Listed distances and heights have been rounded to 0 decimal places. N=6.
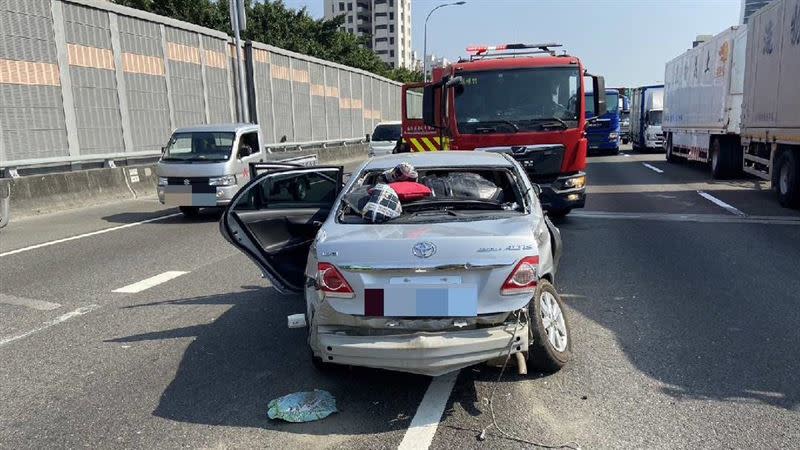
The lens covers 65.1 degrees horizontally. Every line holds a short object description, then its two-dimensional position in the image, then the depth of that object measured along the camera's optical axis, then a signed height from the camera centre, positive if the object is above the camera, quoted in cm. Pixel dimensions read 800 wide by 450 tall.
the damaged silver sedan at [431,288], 352 -98
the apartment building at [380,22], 12431 +1869
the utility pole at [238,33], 2222 +317
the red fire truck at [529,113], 941 +0
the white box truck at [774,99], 1152 +13
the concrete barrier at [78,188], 1242 -137
